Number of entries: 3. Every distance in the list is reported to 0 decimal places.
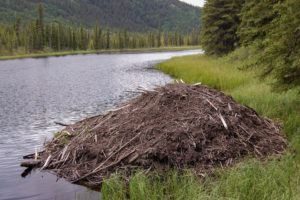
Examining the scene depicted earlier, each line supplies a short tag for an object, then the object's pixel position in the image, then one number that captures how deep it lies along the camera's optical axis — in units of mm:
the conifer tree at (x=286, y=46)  13695
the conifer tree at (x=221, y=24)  43469
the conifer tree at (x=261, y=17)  16594
